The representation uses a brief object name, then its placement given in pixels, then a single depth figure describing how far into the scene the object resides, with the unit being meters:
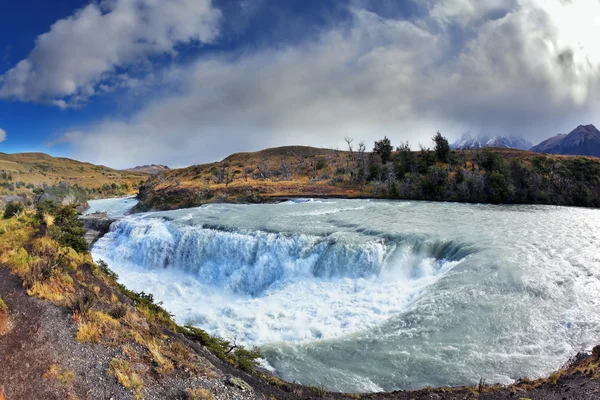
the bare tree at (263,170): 83.95
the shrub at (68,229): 16.39
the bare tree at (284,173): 81.38
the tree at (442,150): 68.38
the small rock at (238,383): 7.83
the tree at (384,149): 75.38
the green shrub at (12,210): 20.58
